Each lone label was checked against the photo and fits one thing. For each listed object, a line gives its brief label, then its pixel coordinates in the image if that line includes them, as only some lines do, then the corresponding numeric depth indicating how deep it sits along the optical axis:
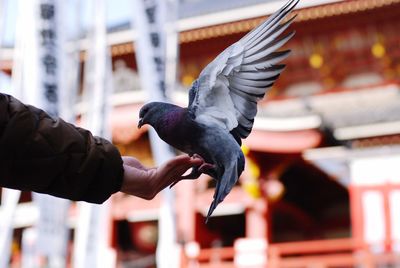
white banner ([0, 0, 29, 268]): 8.64
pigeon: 1.93
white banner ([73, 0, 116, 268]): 9.38
